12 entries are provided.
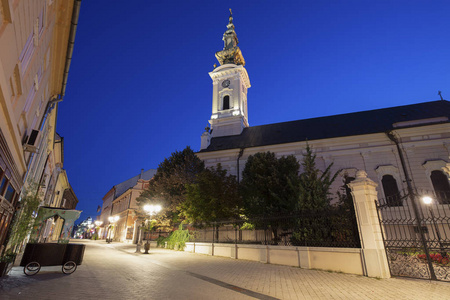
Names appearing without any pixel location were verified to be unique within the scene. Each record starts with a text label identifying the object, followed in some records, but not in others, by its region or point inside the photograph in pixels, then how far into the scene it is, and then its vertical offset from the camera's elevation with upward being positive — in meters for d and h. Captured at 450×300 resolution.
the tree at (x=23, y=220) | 9.51 +0.52
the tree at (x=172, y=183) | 23.83 +5.39
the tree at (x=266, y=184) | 18.66 +4.49
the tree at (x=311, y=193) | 11.38 +2.14
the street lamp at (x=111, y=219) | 35.72 +2.36
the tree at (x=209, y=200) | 18.25 +2.76
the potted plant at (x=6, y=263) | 6.93 -0.88
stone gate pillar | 8.09 +0.43
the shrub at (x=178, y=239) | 19.19 -0.24
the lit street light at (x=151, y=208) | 18.36 +2.11
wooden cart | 7.83 -0.76
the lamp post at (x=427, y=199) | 8.76 +1.49
